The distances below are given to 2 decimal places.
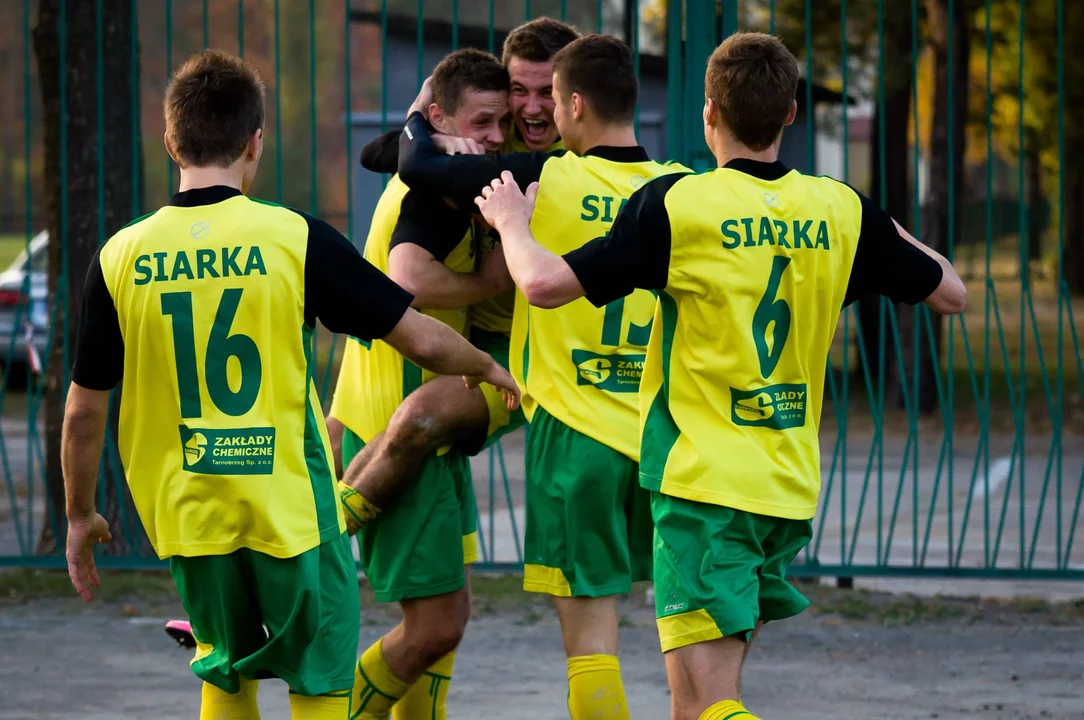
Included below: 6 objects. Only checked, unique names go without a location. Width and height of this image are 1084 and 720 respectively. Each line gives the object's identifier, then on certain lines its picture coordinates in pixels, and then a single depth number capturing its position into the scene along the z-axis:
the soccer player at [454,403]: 8.55
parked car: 29.64
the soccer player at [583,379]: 7.94
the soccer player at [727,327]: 7.05
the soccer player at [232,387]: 6.64
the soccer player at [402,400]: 8.32
